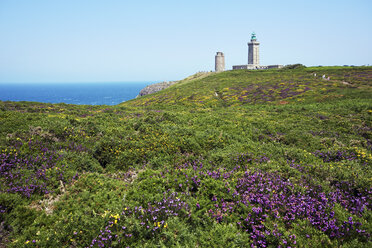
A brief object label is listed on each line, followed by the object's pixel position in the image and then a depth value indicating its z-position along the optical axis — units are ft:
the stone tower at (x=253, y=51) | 618.44
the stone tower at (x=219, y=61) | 635.09
